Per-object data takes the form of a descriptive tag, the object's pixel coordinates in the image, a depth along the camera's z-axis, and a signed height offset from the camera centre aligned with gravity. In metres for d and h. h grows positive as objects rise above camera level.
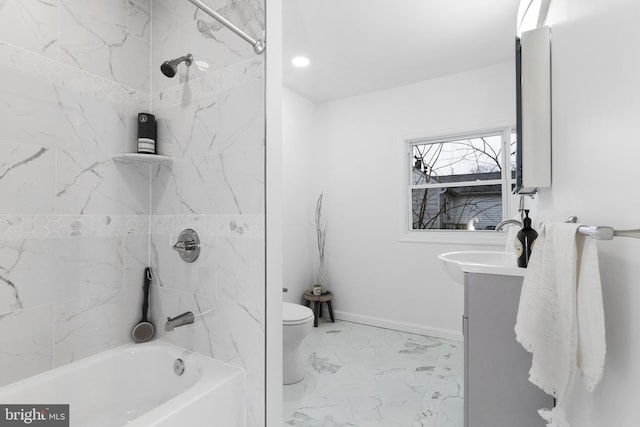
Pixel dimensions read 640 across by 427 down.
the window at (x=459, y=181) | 3.00 +0.39
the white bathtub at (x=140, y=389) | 1.18 -0.71
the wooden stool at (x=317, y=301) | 3.46 -0.91
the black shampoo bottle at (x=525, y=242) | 1.44 -0.10
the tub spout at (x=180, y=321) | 1.38 -0.47
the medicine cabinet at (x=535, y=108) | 1.27 +0.46
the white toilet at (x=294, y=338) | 2.12 -0.80
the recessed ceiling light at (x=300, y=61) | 2.80 +1.42
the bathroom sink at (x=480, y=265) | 1.40 -0.23
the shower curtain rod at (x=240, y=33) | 1.15 +0.76
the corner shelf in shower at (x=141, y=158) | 1.52 +0.30
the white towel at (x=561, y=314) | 0.71 -0.24
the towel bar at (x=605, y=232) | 0.56 -0.03
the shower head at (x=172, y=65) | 1.44 +0.70
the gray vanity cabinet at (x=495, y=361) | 1.37 -0.64
